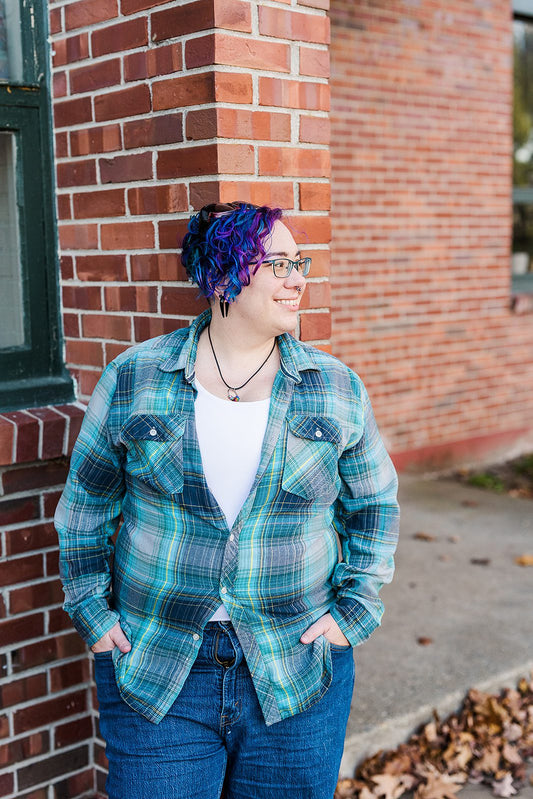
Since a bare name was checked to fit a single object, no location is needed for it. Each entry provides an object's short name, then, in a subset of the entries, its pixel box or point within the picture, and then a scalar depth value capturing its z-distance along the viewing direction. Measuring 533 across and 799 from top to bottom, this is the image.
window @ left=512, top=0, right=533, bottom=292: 8.15
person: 2.11
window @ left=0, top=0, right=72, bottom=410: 2.94
